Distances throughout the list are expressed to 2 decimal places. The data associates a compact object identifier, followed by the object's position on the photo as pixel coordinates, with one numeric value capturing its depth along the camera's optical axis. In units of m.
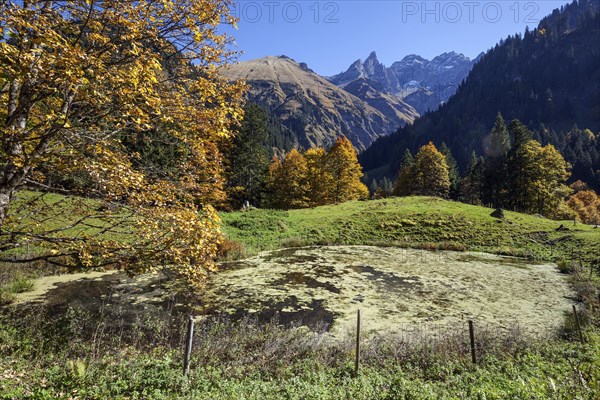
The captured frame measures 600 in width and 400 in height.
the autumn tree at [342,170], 60.22
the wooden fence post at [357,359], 9.26
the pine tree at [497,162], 66.19
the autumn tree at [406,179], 75.85
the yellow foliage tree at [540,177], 55.53
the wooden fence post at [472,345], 9.96
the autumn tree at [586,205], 83.66
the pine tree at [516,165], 57.03
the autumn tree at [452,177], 86.50
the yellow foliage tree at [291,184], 60.84
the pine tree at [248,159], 56.50
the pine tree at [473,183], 78.69
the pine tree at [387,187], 118.74
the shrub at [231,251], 24.58
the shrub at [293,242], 31.74
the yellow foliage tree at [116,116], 4.88
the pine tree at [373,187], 142.66
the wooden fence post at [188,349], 8.39
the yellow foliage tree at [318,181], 60.66
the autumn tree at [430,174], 72.69
